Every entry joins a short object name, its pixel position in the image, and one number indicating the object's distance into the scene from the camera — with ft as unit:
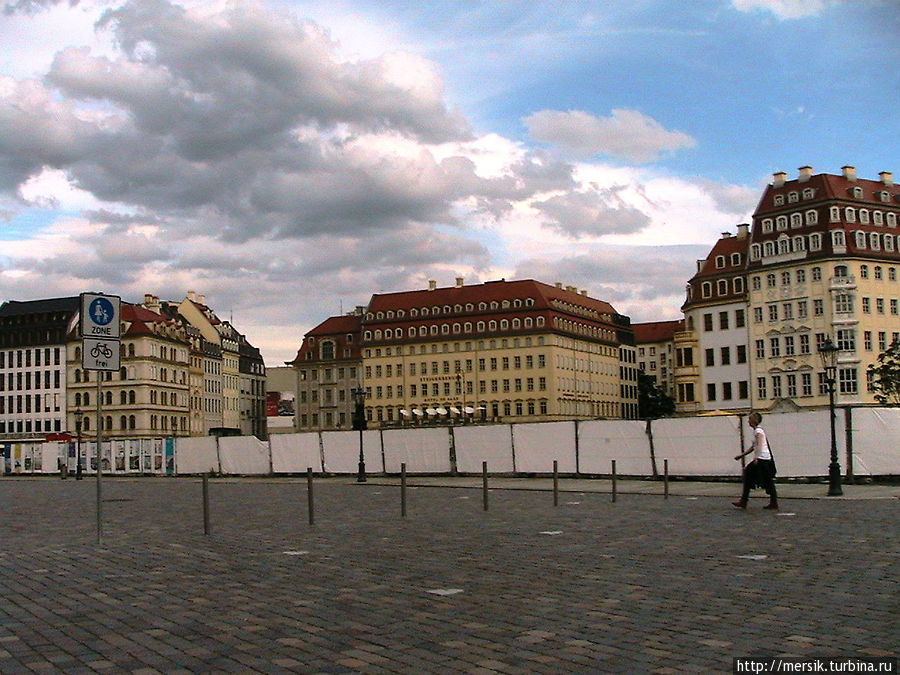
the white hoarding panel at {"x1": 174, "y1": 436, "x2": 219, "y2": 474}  171.32
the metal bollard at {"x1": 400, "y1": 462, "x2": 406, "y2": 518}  65.77
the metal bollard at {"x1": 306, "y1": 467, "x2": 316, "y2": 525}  60.59
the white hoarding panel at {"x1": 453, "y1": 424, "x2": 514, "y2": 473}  126.93
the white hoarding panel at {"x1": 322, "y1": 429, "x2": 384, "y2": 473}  140.67
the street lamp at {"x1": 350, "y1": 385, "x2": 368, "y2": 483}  124.88
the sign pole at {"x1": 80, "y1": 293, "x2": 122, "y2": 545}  50.85
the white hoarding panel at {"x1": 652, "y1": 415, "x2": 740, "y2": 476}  104.63
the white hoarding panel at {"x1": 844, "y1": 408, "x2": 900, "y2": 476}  94.48
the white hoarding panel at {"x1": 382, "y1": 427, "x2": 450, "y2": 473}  134.51
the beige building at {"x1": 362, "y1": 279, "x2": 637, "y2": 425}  444.96
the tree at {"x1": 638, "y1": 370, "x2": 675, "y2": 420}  534.78
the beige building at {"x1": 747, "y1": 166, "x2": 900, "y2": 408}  314.96
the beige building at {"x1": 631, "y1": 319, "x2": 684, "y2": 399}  624.59
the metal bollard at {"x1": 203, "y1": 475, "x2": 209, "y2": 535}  56.18
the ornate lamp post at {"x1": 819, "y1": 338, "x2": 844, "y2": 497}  79.68
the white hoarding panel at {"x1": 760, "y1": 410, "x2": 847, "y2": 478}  97.14
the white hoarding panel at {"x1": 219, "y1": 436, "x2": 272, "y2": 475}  157.58
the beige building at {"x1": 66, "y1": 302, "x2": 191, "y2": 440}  410.93
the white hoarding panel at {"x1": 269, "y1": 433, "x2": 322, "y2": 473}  149.59
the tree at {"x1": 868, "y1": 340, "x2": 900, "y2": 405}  245.24
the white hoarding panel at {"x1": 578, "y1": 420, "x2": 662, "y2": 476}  111.75
